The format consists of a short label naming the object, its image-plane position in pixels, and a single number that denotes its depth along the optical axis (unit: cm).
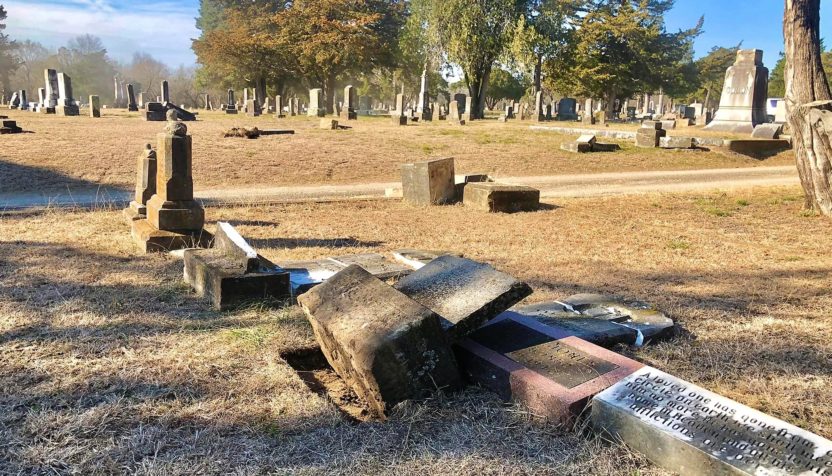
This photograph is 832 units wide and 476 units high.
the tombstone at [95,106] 2791
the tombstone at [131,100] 3669
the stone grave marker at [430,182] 994
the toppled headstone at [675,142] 1795
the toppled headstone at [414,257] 602
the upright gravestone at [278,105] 3534
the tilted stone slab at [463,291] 336
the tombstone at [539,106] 3456
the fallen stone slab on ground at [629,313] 413
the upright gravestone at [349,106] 3034
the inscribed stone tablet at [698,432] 229
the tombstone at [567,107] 4347
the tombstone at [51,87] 3117
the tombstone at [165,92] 3769
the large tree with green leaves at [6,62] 5991
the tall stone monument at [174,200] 657
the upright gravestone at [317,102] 3266
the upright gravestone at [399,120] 2752
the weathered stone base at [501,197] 945
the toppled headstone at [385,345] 297
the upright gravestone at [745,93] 2012
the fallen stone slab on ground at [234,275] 452
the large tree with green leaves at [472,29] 3628
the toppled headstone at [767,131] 1891
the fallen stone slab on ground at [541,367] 288
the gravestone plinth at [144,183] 770
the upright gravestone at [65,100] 2881
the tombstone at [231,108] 4094
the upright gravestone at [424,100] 3600
